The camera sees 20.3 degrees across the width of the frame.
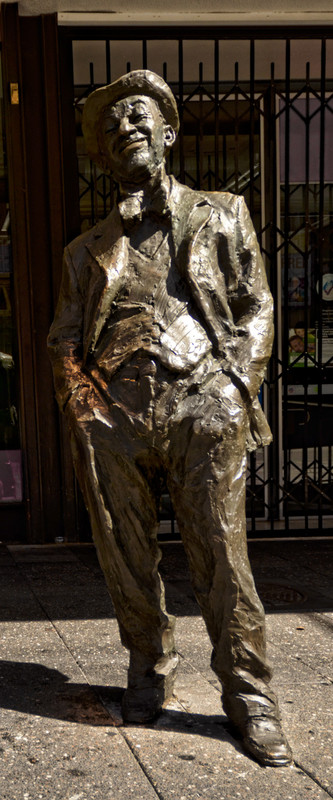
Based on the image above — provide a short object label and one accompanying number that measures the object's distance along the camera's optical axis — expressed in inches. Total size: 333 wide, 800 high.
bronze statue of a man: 134.4
